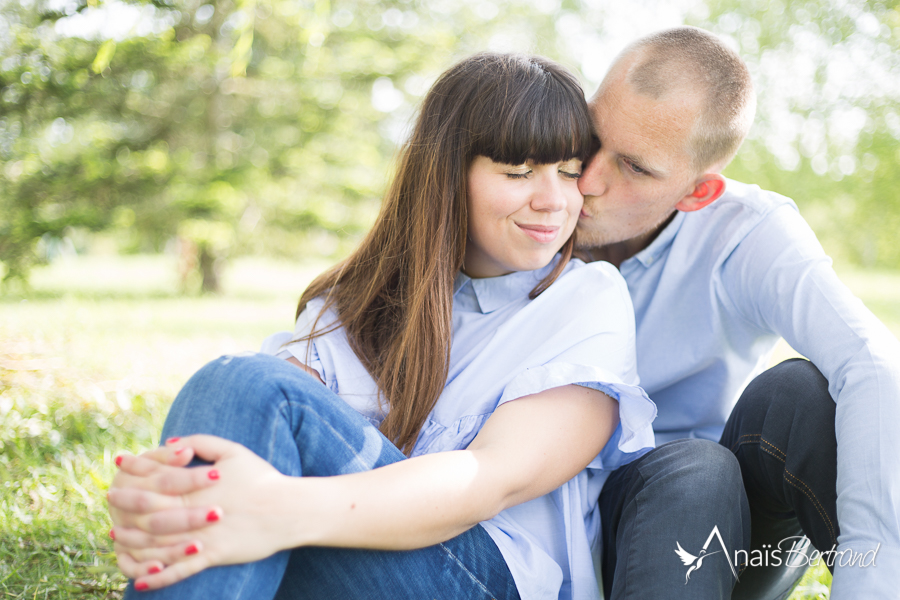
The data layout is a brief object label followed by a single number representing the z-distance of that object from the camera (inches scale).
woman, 42.9
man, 51.5
